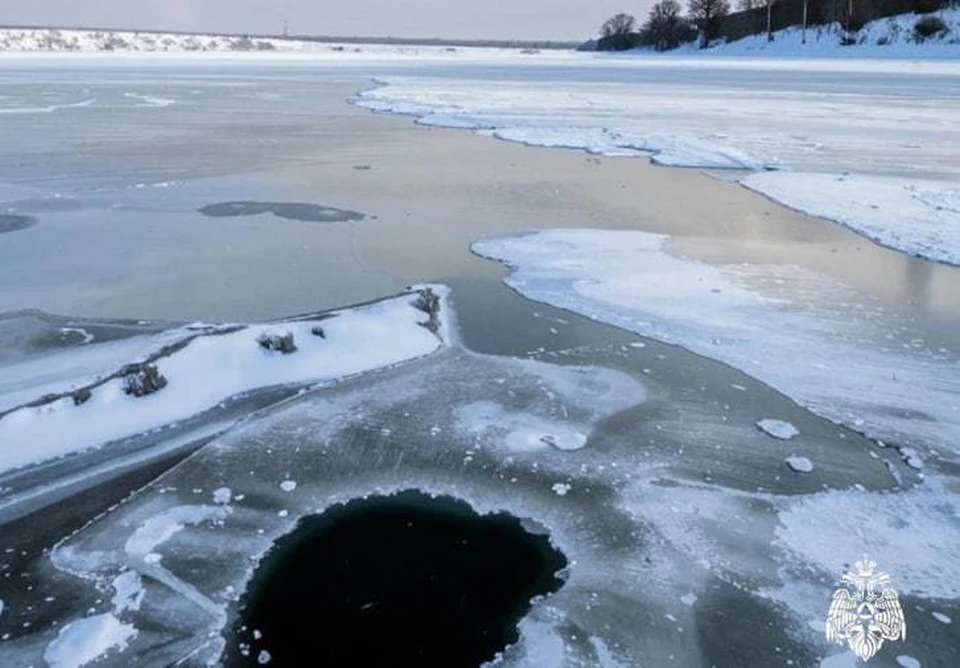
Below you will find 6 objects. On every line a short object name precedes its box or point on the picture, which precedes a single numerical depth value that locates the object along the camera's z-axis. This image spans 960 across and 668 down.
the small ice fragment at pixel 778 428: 4.00
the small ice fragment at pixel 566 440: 3.94
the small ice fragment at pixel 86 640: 2.55
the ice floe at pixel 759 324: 4.27
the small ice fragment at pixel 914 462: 3.69
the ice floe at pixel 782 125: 9.05
